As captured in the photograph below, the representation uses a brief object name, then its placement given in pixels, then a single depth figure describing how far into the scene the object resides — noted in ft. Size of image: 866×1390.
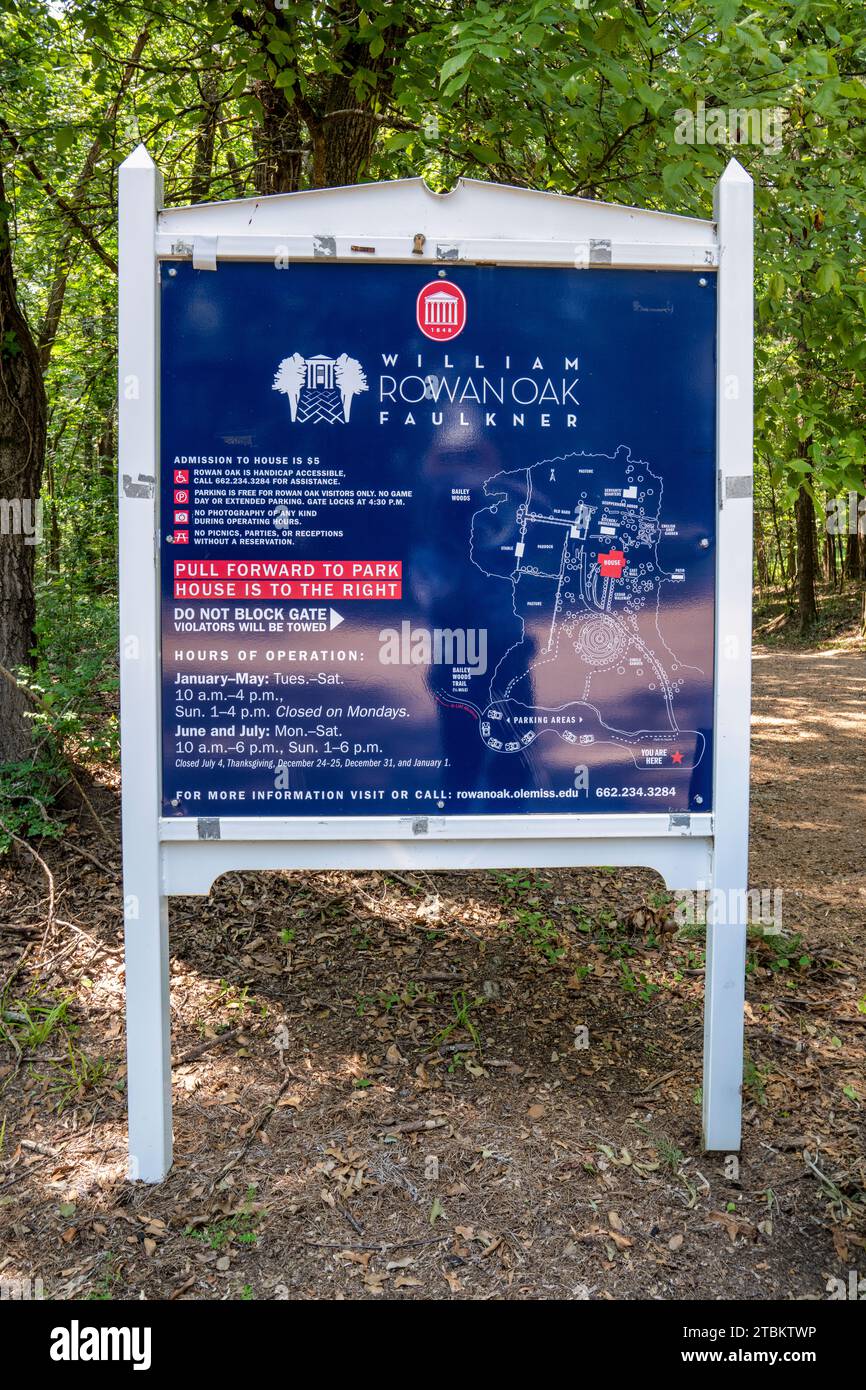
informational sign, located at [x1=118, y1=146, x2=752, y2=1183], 9.73
